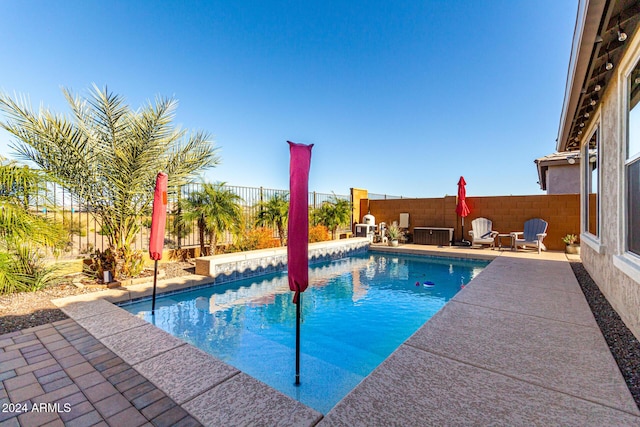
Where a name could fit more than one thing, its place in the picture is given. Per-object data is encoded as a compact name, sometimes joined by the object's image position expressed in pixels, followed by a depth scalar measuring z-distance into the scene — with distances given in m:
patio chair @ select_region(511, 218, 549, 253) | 9.43
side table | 10.37
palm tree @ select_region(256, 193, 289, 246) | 10.09
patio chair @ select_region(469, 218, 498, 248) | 10.86
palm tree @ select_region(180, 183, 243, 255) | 8.10
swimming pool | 3.21
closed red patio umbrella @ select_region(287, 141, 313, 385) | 2.67
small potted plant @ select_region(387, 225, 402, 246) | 12.13
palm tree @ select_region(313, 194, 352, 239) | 12.20
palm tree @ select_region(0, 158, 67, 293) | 4.59
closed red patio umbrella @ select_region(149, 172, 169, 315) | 4.44
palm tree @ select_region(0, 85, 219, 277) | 5.42
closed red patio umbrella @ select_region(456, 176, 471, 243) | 11.08
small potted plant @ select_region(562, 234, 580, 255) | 9.15
